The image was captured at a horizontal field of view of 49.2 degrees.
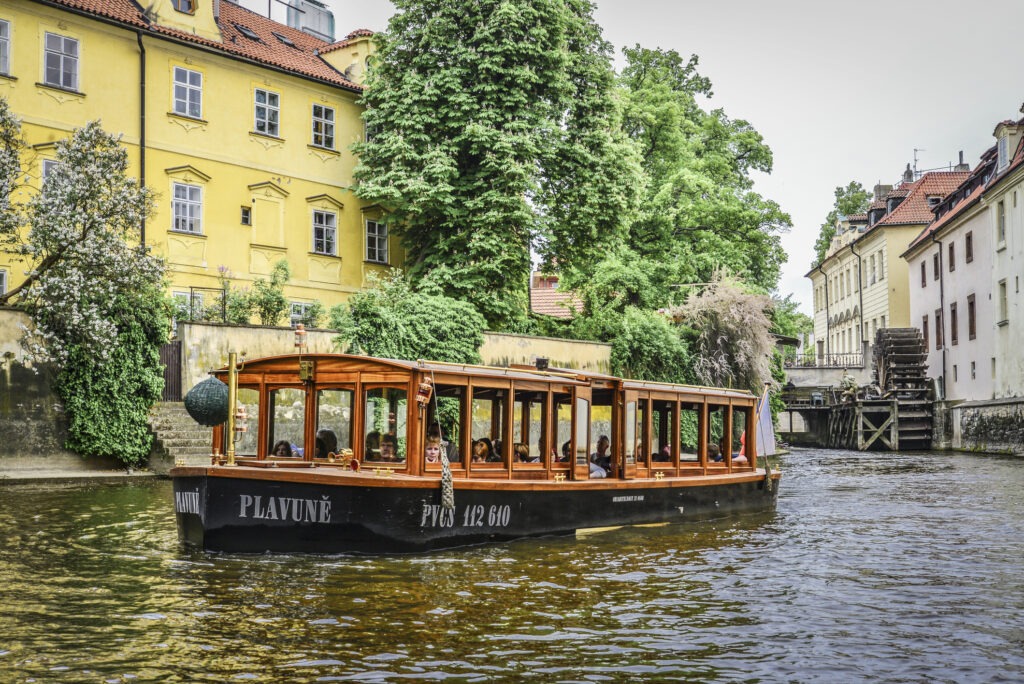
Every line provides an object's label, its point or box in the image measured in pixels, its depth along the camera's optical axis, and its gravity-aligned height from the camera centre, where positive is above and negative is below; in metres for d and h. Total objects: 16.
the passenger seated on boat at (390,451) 13.91 -0.63
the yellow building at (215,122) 26.73 +7.29
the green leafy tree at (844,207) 76.44 +13.32
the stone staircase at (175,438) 23.19 -0.81
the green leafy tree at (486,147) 30.70 +7.19
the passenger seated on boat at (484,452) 15.21 -0.70
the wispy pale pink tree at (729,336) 36.34 +2.14
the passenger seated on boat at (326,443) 14.49 -0.56
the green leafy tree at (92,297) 22.47 +2.12
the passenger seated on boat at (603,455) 17.84 -0.88
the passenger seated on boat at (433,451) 13.83 -0.63
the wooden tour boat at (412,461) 12.93 -0.80
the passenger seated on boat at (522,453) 15.89 -0.75
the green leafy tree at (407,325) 25.69 +1.79
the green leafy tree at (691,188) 40.91 +8.03
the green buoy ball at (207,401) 13.48 -0.01
